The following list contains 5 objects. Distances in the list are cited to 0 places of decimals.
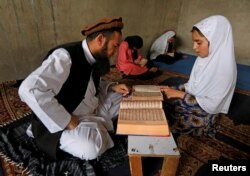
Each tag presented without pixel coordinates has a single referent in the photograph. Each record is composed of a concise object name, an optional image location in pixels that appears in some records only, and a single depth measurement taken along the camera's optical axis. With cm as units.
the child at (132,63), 293
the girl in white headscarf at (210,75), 127
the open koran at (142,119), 95
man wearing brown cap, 105
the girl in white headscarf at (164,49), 384
